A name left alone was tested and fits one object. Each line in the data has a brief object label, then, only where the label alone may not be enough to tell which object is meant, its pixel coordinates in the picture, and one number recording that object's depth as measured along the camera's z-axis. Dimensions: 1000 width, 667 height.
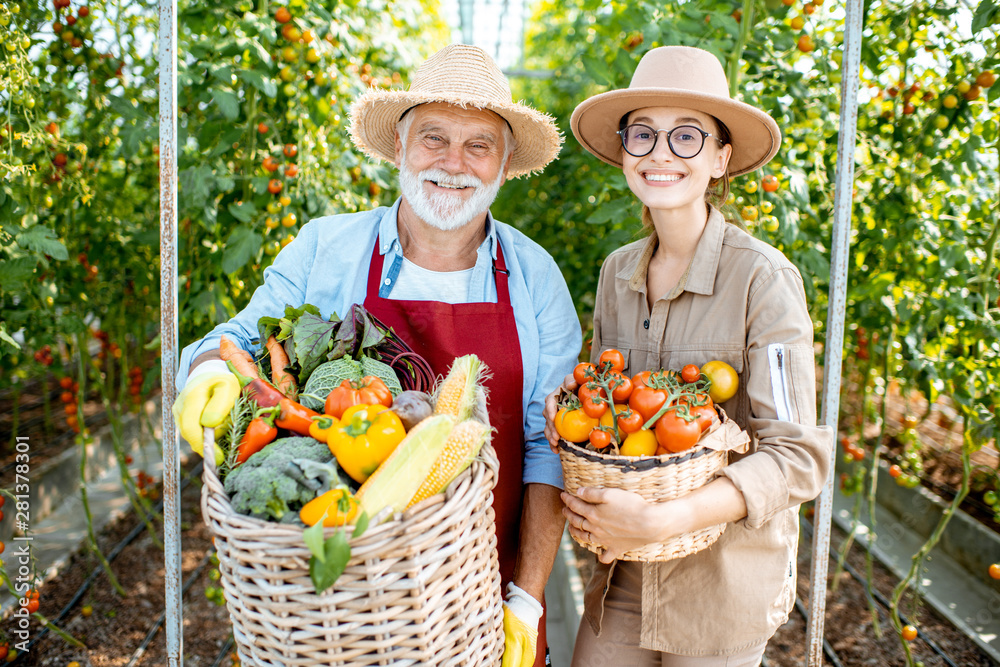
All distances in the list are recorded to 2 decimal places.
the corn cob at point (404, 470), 1.08
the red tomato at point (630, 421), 1.40
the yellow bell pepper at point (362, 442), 1.14
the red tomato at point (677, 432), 1.34
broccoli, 1.08
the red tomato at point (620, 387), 1.47
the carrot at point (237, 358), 1.44
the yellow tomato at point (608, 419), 1.43
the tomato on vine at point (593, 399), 1.43
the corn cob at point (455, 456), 1.13
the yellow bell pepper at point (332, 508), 1.05
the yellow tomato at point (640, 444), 1.38
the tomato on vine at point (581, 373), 1.54
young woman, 1.44
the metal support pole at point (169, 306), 1.63
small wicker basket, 1.36
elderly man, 1.81
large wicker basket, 1.07
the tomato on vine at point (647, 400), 1.42
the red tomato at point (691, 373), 1.52
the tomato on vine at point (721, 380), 1.53
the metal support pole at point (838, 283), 1.72
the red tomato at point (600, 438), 1.39
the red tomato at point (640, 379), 1.49
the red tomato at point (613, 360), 1.57
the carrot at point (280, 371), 1.42
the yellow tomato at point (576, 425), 1.43
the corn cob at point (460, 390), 1.28
